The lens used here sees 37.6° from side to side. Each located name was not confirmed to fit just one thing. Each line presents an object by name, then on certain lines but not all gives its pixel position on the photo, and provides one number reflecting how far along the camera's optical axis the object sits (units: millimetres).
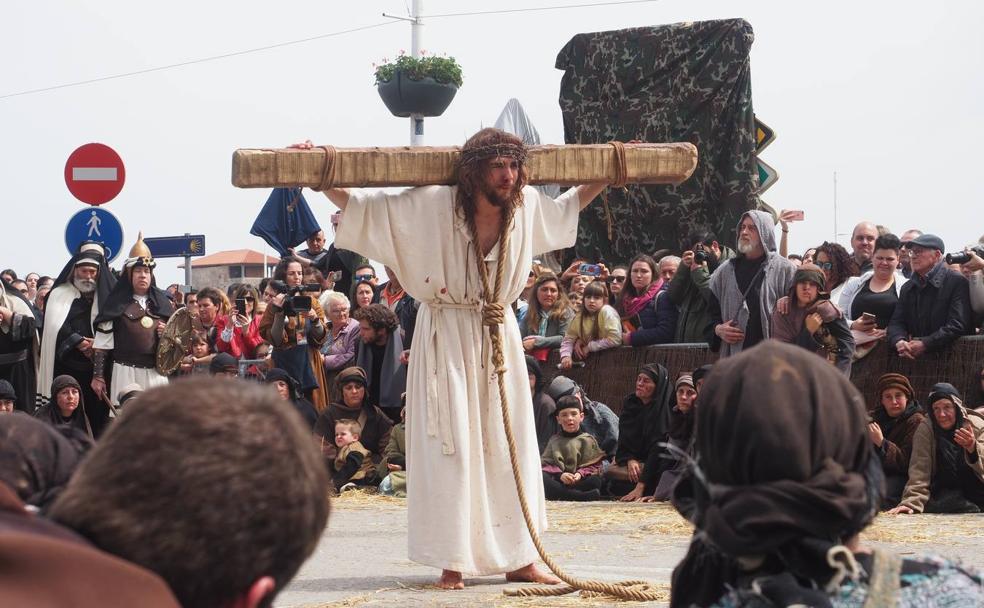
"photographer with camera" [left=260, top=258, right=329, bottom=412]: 13188
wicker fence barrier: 10148
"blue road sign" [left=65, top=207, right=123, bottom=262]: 13508
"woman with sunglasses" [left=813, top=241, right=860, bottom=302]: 11398
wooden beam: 6520
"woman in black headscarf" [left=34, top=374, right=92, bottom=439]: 12922
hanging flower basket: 23344
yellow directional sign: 15062
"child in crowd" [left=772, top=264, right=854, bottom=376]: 9844
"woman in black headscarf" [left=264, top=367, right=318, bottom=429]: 12844
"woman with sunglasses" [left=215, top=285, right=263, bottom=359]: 13805
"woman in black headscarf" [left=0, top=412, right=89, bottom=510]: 2326
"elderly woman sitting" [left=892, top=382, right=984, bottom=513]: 9453
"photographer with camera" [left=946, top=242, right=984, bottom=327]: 10148
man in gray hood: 10352
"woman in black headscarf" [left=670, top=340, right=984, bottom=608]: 2334
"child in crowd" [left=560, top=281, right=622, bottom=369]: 12273
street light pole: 23734
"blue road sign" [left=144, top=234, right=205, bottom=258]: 20266
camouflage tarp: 15078
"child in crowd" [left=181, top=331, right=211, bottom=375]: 13625
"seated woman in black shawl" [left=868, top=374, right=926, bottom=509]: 9758
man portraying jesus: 6723
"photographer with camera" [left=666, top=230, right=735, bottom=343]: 11578
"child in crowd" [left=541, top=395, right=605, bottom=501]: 11438
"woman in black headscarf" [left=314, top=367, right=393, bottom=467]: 12734
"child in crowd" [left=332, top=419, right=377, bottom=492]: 12477
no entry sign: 13461
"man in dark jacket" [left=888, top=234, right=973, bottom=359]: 10055
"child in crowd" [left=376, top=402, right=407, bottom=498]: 12125
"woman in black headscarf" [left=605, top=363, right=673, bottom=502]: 11359
